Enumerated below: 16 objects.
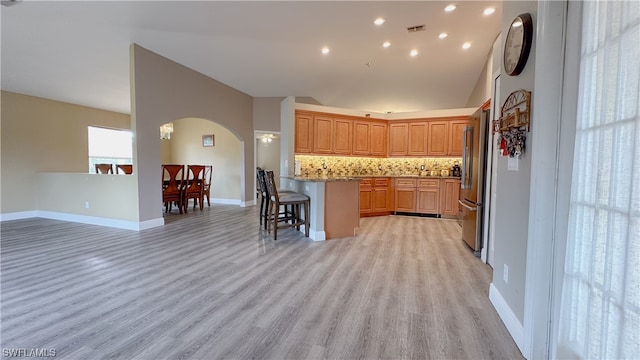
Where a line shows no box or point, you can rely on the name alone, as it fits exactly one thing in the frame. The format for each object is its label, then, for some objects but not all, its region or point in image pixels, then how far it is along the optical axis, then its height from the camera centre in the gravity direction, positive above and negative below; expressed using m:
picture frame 7.92 +0.77
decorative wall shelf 1.63 +0.31
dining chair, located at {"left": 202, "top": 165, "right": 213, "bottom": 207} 7.11 -0.46
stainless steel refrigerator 3.20 -0.09
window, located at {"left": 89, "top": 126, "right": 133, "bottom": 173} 7.17 +0.52
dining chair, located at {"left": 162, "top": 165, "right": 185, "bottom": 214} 5.89 -0.51
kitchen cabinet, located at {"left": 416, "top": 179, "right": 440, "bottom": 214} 5.93 -0.60
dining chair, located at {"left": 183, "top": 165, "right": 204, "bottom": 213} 6.26 -0.50
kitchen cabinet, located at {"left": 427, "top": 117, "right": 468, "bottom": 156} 5.99 +0.75
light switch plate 1.79 +0.05
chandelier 6.61 +0.86
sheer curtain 0.93 -0.10
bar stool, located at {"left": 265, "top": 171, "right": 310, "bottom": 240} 4.00 -0.51
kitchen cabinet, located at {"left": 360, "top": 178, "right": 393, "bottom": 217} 6.02 -0.65
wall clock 1.63 +0.83
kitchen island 4.05 -0.61
